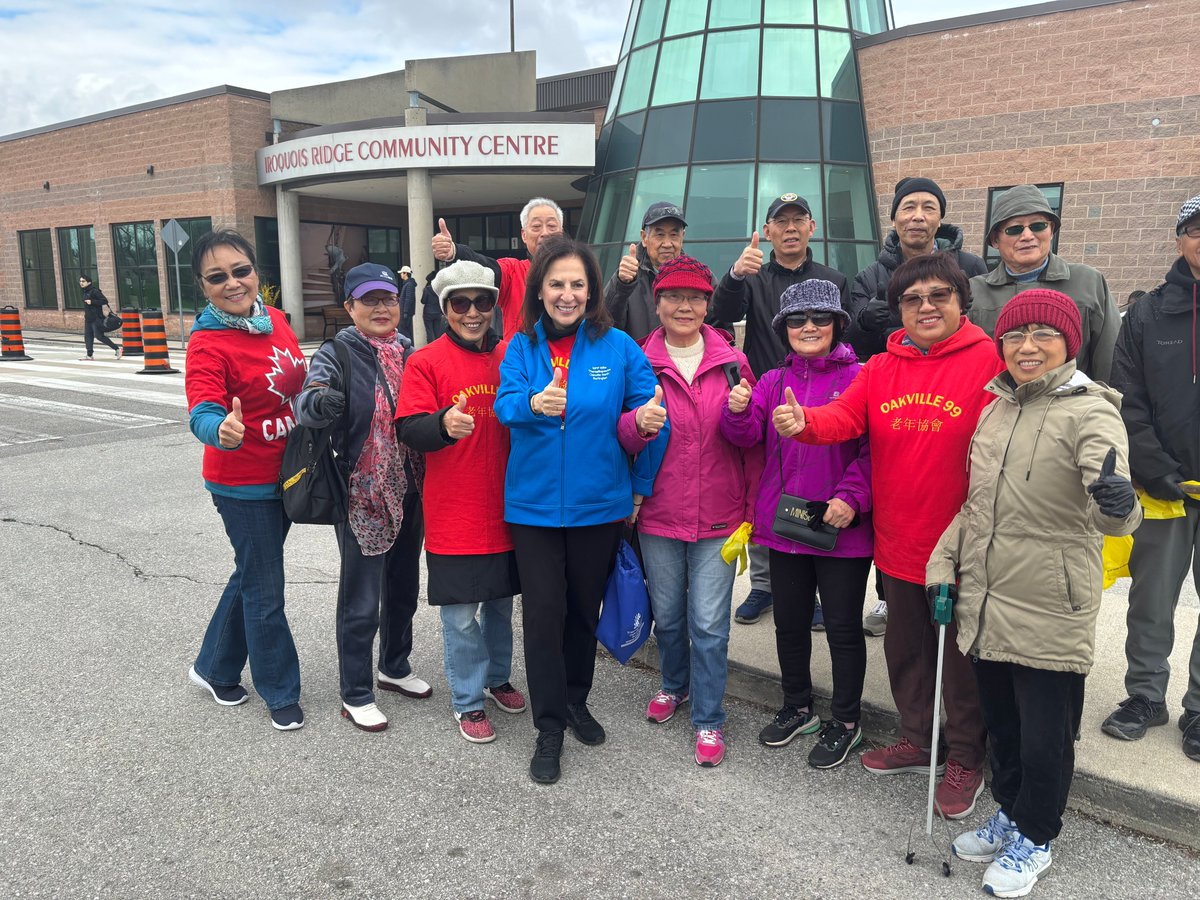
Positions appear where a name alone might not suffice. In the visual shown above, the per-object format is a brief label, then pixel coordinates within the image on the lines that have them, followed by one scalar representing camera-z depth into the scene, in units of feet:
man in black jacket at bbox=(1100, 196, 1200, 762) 9.94
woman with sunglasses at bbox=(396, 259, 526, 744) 10.64
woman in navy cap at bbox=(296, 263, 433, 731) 11.13
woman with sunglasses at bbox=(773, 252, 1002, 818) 9.18
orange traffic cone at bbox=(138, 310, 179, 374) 53.42
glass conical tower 50.44
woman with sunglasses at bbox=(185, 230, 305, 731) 10.70
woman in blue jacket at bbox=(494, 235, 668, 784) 10.25
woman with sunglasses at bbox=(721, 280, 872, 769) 10.24
